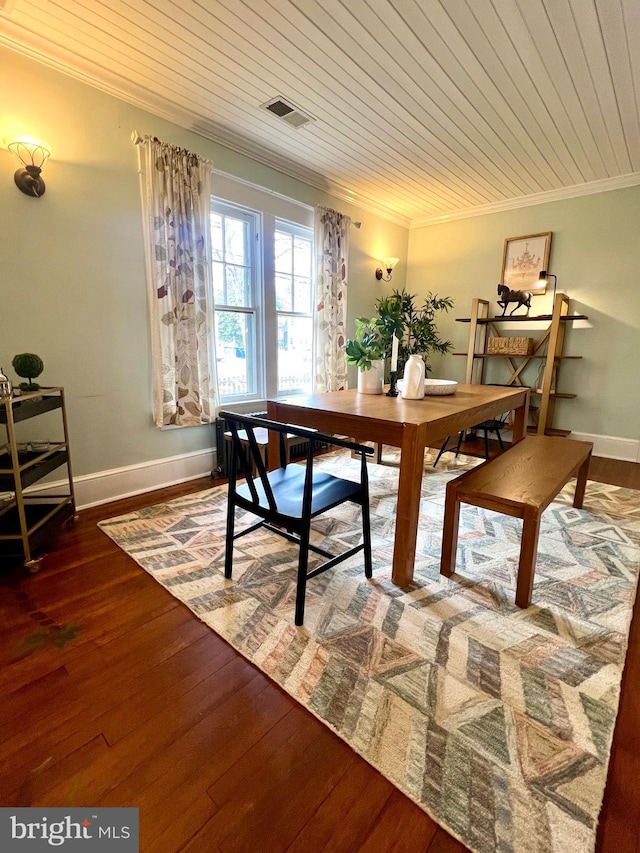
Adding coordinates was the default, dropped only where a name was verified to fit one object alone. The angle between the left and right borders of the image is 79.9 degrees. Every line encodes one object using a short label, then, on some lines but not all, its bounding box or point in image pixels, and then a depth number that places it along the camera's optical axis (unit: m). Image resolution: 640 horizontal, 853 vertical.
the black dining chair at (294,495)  1.37
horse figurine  3.80
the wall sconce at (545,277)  3.91
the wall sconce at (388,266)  4.41
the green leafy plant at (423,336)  4.19
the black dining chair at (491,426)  3.45
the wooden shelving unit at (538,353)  3.70
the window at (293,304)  3.54
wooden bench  1.55
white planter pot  2.37
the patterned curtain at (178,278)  2.50
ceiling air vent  2.46
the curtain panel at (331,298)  3.69
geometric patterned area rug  0.93
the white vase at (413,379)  2.17
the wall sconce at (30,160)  1.96
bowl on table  2.38
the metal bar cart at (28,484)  1.70
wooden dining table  1.59
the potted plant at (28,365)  1.91
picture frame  3.94
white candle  2.07
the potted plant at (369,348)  2.14
